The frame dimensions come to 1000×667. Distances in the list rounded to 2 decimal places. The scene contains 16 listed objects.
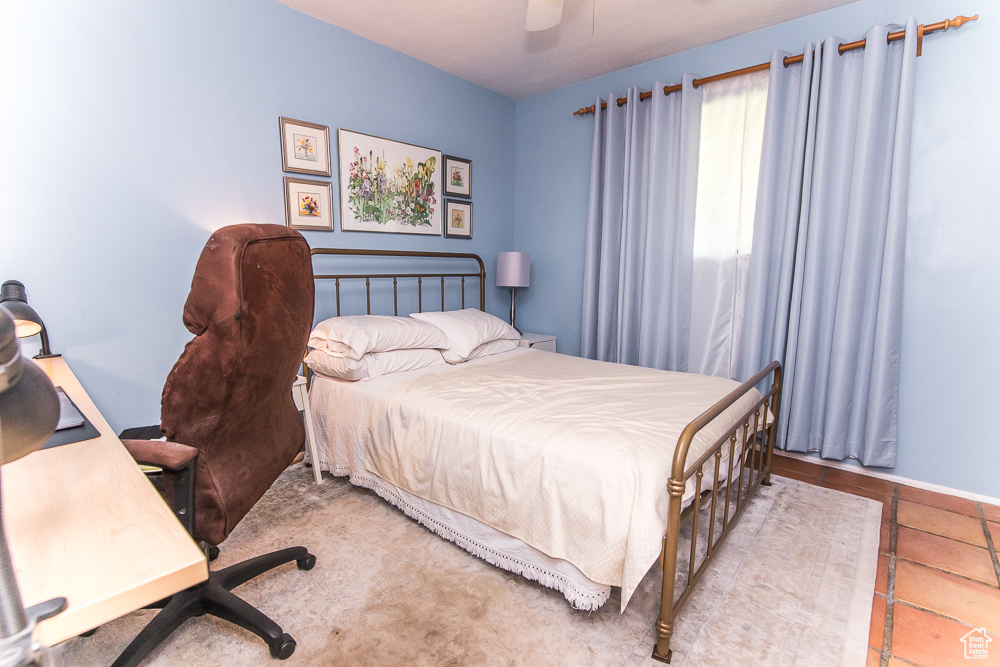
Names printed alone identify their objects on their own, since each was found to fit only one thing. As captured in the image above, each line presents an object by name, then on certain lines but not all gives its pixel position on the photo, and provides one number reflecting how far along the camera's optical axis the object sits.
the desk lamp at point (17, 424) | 0.31
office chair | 1.19
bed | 1.56
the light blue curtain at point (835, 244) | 2.58
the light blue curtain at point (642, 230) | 3.31
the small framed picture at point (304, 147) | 2.80
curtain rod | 2.39
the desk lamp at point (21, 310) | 1.52
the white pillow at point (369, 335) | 2.61
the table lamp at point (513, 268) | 3.88
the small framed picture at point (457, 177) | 3.74
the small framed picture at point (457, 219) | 3.79
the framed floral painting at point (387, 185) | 3.12
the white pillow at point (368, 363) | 2.57
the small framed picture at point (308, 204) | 2.86
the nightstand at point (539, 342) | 3.81
